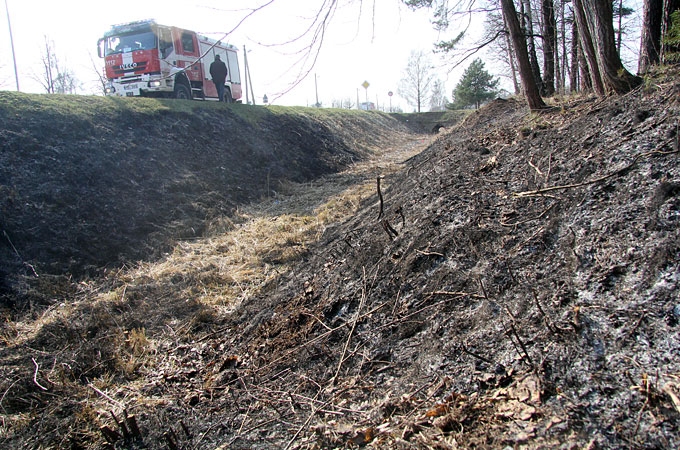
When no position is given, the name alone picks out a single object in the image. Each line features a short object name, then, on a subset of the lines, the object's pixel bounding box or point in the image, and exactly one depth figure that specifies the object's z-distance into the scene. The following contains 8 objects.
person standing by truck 14.00
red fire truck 11.95
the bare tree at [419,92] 49.91
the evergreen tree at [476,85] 32.47
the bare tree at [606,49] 4.16
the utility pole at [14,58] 18.67
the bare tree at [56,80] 30.73
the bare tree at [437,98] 55.10
